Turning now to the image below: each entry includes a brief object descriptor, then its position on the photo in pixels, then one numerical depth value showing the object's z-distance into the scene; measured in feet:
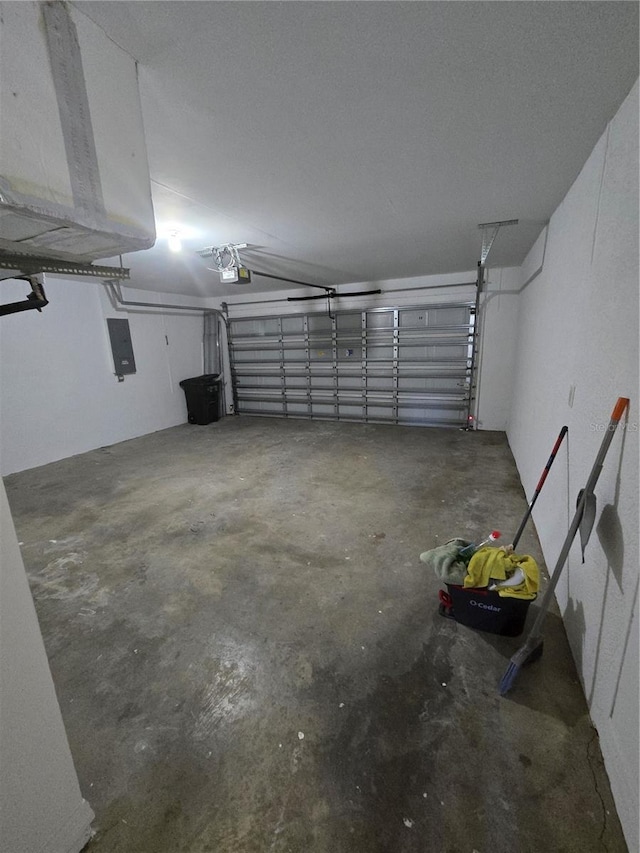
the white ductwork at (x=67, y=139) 2.96
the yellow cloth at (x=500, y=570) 5.13
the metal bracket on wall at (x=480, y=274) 9.84
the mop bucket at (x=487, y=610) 5.34
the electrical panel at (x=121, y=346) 17.70
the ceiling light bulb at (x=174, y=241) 9.87
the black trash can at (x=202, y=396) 21.25
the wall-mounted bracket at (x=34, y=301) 5.59
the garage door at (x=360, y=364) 18.22
